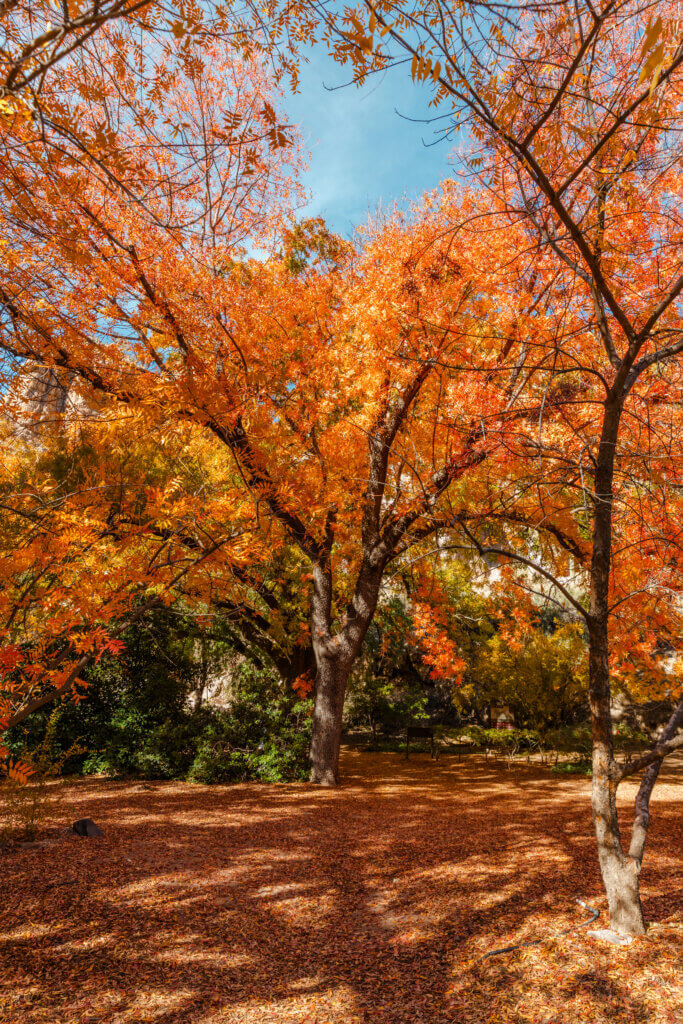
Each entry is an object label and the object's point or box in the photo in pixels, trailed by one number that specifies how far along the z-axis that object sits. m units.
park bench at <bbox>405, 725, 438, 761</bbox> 13.27
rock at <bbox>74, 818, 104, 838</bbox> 5.87
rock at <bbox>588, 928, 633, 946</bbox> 3.46
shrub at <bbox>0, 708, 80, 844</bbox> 5.59
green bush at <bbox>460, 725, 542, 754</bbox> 13.54
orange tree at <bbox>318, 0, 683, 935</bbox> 2.71
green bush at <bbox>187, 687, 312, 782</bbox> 9.40
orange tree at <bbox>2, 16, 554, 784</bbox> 6.60
